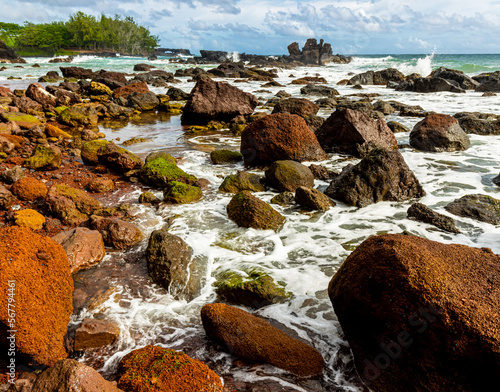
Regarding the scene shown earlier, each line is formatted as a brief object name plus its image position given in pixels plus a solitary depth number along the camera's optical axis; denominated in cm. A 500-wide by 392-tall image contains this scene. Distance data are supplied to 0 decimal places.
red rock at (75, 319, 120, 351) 267
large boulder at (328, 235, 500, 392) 202
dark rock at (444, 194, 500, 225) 480
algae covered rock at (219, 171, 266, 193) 599
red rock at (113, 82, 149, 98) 1656
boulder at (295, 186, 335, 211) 525
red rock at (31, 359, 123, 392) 186
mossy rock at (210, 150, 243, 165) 767
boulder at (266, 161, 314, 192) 586
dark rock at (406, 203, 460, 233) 459
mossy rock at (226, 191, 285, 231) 471
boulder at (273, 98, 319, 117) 1152
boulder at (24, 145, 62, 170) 630
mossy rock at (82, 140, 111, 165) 687
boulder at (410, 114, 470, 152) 820
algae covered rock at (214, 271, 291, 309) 330
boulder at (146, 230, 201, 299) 354
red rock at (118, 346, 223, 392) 213
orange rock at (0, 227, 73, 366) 234
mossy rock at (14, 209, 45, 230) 431
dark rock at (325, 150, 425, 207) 542
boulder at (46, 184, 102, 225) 462
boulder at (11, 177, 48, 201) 504
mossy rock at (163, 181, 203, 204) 549
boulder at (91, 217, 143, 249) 417
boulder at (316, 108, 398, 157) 775
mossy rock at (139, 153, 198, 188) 602
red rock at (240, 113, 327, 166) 705
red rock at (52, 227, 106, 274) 366
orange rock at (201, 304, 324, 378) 250
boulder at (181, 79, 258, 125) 1126
